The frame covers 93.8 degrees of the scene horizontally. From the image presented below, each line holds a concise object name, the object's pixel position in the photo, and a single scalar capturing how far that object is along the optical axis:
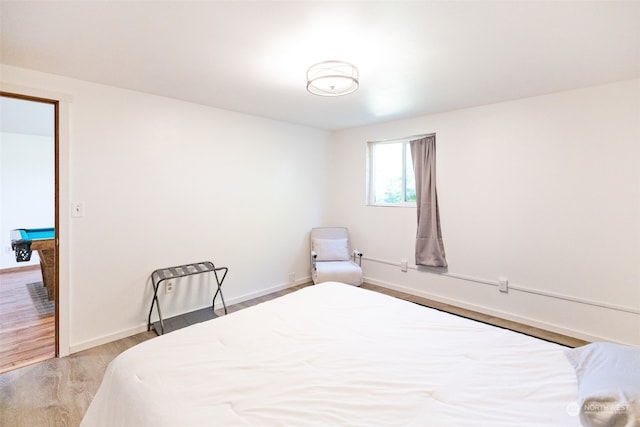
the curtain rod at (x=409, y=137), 3.90
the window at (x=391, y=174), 4.25
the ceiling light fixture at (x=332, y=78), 2.17
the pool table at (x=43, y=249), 3.89
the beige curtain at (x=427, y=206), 3.83
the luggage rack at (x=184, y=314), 3.00
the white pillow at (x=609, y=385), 0.92
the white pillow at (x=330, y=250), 4.43
